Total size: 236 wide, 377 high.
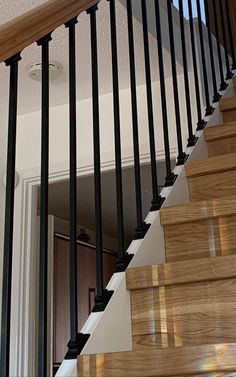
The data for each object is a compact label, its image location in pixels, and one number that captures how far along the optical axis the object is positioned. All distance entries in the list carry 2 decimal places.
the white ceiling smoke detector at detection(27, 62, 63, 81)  2.57
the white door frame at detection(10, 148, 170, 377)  2.80
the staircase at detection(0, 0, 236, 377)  1.18
